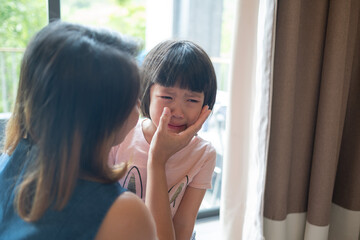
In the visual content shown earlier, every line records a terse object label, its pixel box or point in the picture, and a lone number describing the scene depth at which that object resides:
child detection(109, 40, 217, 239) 0.90
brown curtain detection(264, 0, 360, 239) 1.34
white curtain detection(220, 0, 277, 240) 1.29
